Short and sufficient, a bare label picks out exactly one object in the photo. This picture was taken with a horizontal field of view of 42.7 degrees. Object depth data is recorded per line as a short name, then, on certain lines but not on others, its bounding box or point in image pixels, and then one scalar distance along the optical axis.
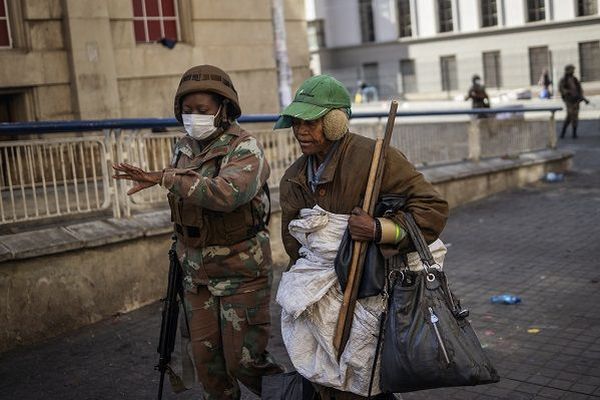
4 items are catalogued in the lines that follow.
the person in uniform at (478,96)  17.59
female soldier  3.90
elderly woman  3.22
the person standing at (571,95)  18.27
